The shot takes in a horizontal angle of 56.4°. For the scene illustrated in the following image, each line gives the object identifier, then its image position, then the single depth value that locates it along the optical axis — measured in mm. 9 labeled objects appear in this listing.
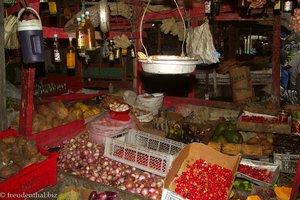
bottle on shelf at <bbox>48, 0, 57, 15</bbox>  5410
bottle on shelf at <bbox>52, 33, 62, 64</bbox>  4983
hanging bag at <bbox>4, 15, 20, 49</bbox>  4863
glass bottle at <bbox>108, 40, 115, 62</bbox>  7195
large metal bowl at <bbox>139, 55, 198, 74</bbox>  3068
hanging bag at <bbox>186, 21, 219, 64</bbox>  5520
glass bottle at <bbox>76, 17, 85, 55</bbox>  4414
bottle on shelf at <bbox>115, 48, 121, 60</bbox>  7625
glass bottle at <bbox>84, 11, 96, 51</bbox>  4562
